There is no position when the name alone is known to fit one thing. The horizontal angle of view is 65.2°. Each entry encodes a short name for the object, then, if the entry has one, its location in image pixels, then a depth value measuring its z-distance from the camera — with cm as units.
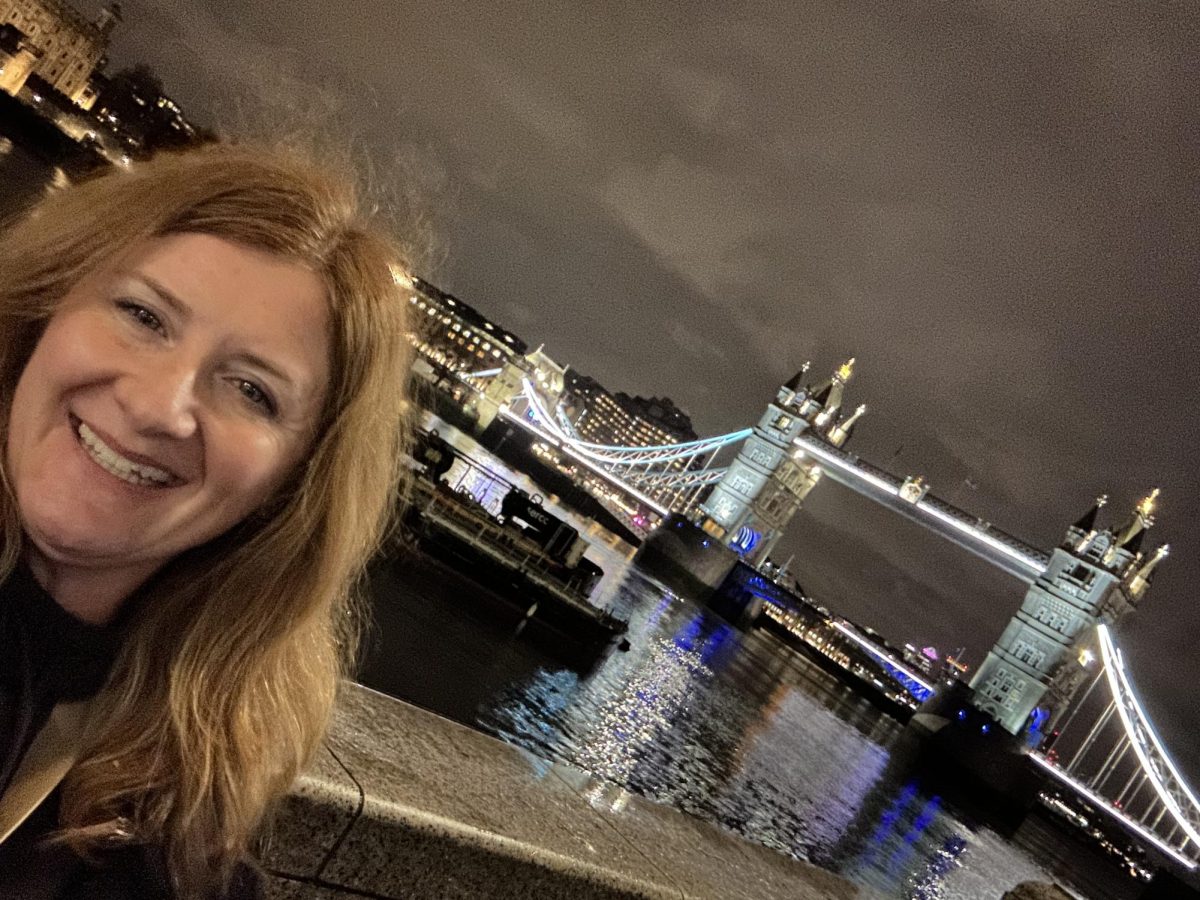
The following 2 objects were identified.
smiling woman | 102
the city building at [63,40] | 3881
